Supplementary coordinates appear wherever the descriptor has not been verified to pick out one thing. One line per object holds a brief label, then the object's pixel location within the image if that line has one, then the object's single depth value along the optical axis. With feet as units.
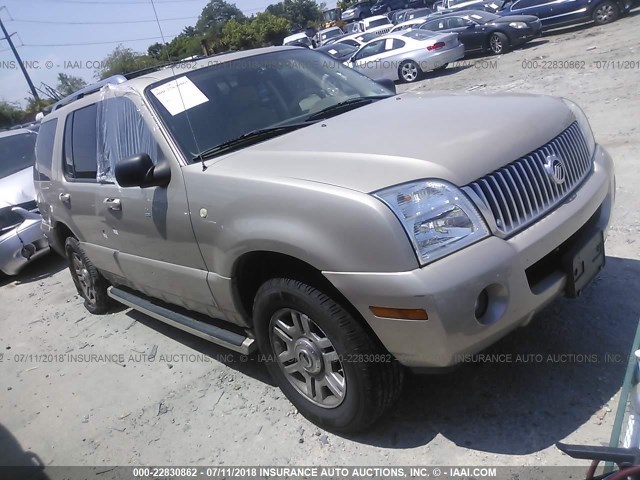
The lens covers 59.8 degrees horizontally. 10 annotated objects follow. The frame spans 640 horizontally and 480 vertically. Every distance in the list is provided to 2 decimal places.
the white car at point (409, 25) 65.25
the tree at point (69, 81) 104.65
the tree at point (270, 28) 132.57
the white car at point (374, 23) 97.03
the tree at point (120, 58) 50.66
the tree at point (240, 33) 117.70
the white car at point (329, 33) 100.01
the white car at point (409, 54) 50.31
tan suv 7.33
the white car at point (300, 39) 93.82
